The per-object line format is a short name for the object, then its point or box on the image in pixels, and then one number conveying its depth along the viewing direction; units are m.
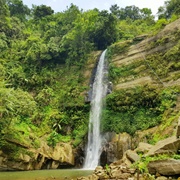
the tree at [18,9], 51.08
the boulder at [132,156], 10.12
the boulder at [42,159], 18.16
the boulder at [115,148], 18.67
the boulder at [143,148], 11.43
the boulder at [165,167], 7.03
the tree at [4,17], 38.76
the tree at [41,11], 48.94
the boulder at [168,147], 8.25
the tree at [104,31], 34.50
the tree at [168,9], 39.88
